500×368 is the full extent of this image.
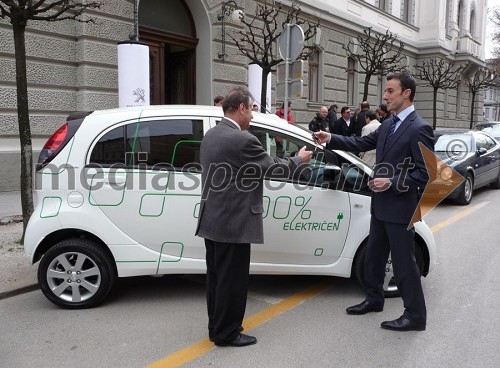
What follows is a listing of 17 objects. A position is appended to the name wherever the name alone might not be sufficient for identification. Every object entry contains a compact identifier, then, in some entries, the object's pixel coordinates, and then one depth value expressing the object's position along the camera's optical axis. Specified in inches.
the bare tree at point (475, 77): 1167.0
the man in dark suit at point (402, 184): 143.3
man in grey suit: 129.8
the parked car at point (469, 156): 383.6
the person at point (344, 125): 458.2
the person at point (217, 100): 339.7
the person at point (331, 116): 496.1
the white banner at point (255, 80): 490.6
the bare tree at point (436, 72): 908.0
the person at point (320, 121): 442.5
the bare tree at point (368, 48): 617.6
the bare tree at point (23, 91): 230.5
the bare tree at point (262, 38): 415.9
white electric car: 163.8
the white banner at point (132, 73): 357.7
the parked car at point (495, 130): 638.5
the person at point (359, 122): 439.2
